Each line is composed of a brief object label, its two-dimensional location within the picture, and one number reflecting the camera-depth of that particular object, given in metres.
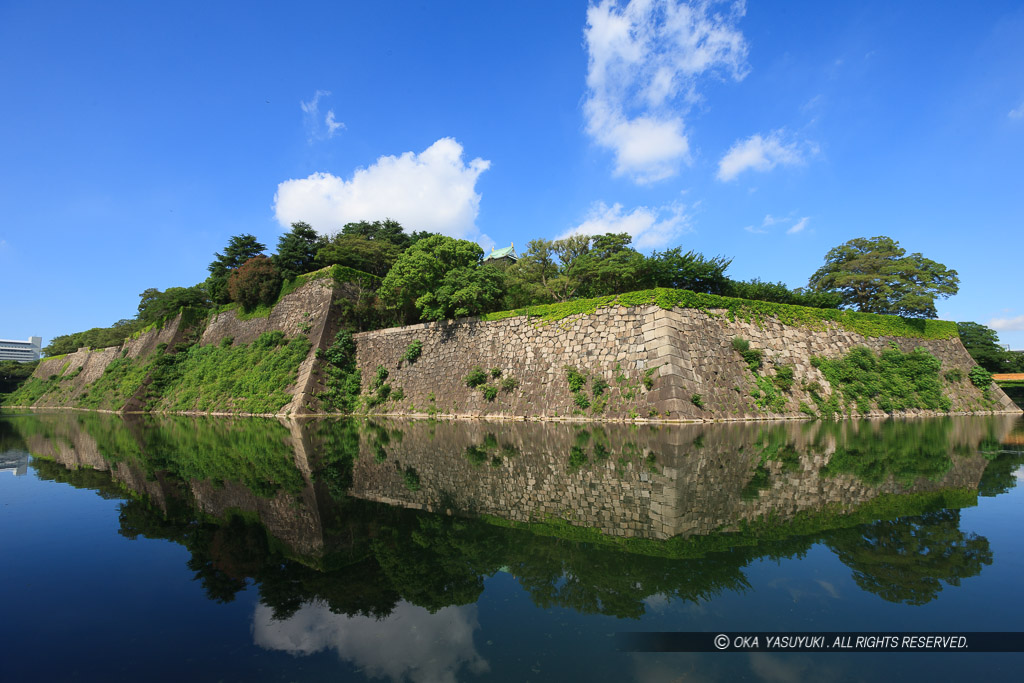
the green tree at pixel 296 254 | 41.62
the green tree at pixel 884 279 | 38.72
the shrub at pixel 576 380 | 23.62
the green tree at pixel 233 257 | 46.94
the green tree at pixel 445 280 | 30.36
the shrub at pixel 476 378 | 27.62
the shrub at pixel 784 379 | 23.80
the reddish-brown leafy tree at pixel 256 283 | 41.34
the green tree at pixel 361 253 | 40.47
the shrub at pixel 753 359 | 23.83
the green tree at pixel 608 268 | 31.05
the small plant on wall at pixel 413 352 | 31.98
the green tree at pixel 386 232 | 51.14
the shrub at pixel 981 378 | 31.80
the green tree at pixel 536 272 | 41.25
